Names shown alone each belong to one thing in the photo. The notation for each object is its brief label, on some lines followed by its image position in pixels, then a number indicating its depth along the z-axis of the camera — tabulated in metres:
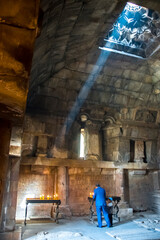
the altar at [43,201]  6.95
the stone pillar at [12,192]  6.00
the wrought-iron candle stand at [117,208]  7.66
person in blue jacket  6.72
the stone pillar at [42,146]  8.66
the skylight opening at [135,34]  7.36
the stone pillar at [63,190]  8.27
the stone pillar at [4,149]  2.82
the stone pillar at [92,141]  9.80
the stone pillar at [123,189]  8.94
